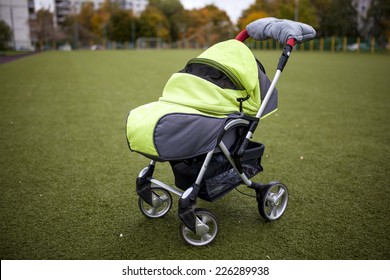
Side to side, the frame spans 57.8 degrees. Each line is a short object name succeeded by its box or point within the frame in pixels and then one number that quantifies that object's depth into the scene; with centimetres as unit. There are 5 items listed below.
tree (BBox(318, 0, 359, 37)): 4422
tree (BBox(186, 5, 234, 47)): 5490
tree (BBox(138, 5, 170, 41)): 6525
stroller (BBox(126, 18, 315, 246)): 227
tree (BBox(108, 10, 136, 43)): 6550
